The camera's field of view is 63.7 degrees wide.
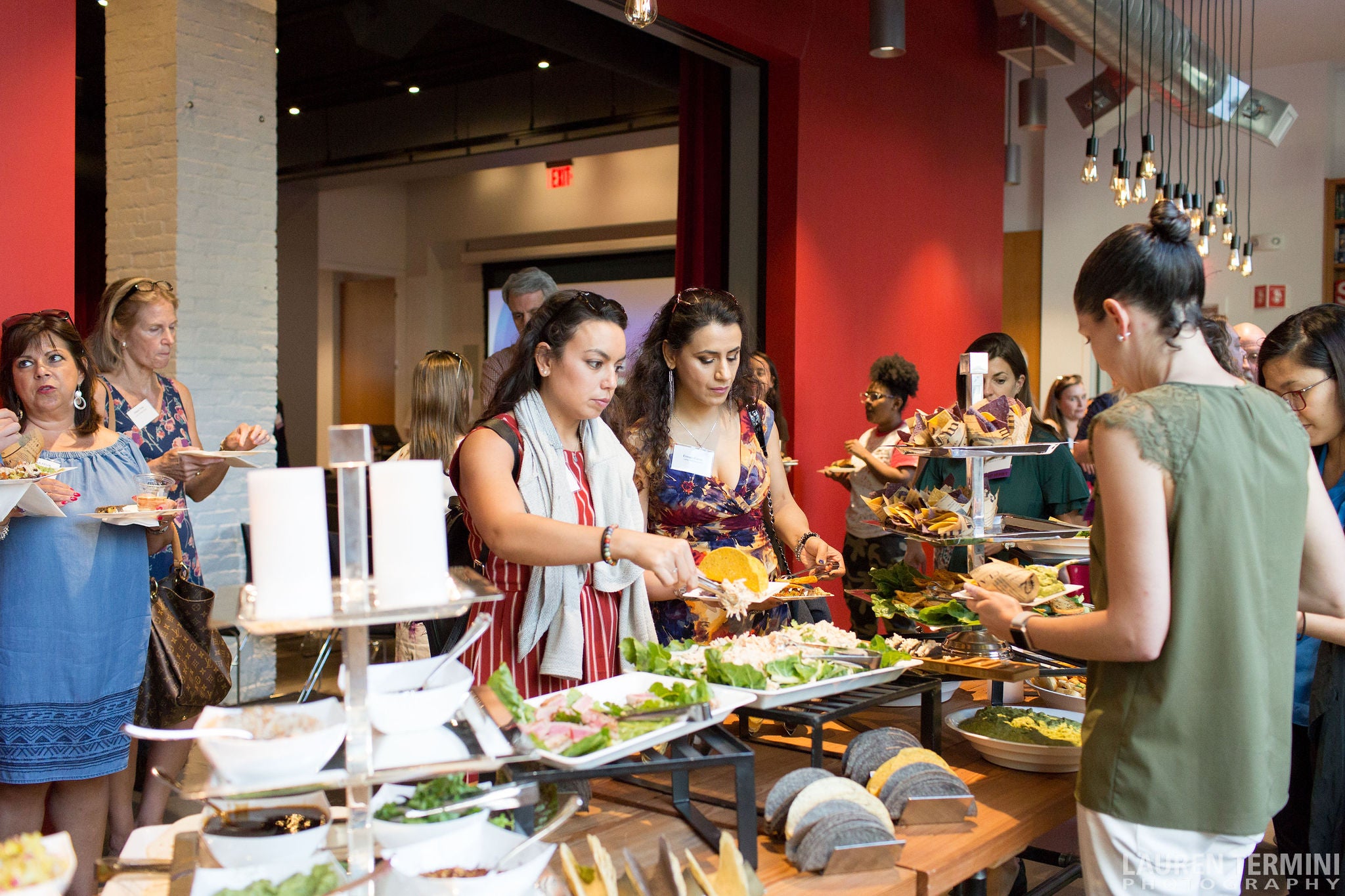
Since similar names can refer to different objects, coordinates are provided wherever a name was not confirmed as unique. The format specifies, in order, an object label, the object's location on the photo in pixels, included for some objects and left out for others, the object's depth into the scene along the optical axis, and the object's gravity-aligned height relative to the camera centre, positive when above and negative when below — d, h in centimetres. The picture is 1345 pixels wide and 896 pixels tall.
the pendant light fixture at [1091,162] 511 +126
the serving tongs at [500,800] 123 -43
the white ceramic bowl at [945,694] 248 -62
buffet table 154 -64
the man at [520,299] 448 +53
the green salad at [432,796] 128 -45
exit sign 1034 +241
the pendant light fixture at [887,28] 507 +188
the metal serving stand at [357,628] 109 -21
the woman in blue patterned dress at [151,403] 329 +6
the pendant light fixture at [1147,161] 497 +125
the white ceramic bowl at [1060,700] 234 -59
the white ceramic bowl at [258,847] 120 -47
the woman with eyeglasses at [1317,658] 205 -44
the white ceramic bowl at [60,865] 104 -45
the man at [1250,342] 371 +31
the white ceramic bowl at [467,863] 114 -48
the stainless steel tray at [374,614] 106 -19
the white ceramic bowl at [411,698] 117 -30
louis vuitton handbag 315 -70
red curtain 607 +143
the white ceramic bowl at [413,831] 120 -45
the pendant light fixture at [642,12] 267 +103
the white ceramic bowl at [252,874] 116 -49
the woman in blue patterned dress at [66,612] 262 -47
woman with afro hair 482 -20
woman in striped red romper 200 -12
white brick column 477 +105
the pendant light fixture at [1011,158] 838 +211
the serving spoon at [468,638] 120 -24
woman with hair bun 145 -22
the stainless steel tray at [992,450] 218 -4
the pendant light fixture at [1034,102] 711 +216
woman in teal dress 339 -17
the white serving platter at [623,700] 142 -43
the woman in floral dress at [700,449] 266 -6
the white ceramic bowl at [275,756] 108 -33
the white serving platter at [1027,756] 199 -61
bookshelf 866 +149
